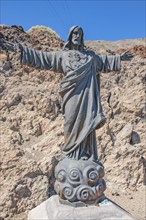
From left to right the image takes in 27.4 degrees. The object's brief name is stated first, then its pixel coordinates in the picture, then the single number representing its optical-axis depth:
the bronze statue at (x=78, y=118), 3.62
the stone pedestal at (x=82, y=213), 3.34
